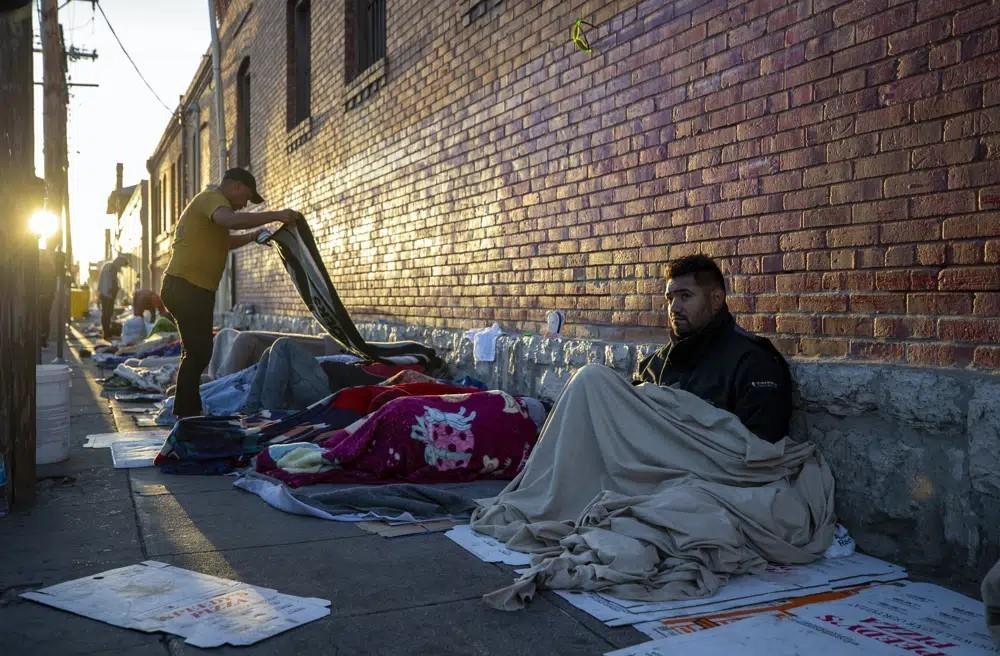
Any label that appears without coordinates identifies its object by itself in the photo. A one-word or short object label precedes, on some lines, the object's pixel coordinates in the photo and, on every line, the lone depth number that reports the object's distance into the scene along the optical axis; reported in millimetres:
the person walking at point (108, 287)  18078
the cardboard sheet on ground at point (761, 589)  2766
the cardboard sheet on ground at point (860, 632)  2469
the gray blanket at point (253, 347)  8078
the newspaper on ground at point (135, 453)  5324
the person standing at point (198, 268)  6379
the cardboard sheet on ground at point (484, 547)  3371
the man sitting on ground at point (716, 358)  3592
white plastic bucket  5094
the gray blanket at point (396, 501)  4090
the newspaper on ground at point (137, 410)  7781
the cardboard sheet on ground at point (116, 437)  6000
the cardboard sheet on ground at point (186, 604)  2580
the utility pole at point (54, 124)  16031
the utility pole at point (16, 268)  3965
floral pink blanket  4793
